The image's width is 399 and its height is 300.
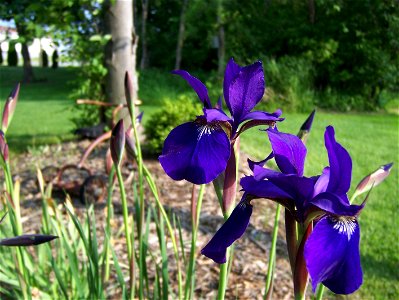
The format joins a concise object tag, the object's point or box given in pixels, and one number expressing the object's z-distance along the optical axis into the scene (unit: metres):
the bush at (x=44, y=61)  31.12
